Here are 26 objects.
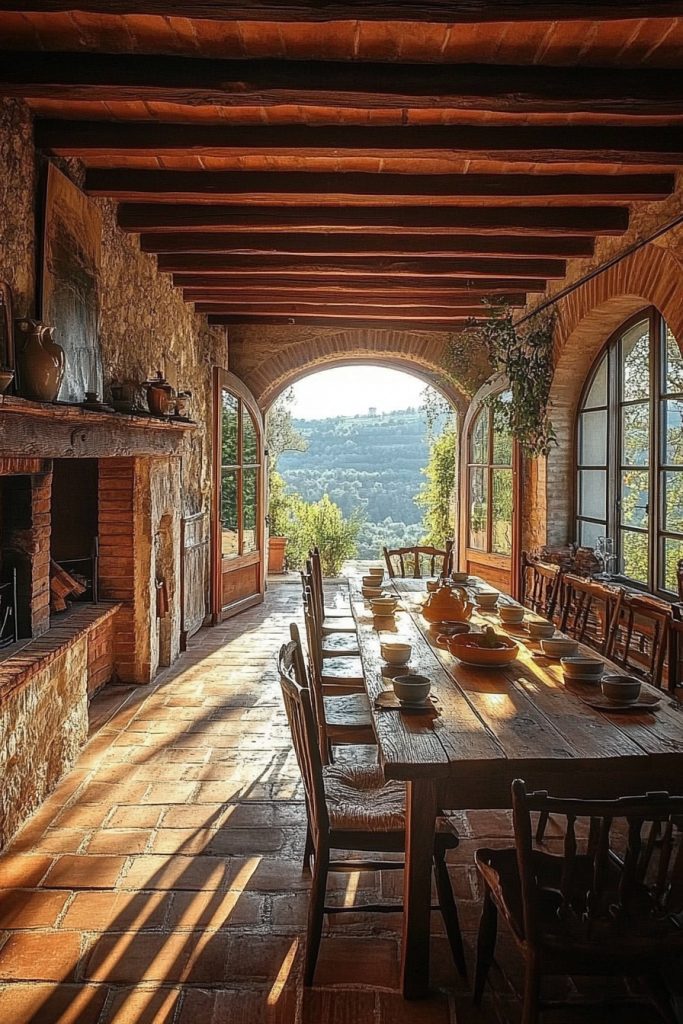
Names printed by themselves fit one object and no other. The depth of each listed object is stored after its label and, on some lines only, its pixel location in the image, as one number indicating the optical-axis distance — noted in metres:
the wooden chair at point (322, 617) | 4.44
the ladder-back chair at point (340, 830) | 2.17
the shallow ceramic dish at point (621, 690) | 2.47
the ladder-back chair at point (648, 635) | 3.08
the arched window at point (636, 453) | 4.60
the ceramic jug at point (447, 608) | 3.68
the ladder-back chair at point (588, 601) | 3.59
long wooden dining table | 1.99
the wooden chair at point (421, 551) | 5.41
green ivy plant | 5.91
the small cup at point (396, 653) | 2.93
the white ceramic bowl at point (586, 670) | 2.72
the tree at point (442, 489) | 9.41
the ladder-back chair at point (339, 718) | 2.94
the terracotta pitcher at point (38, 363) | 2.99
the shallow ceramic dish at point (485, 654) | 2.89
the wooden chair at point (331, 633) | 4.01
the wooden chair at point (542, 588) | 4.30
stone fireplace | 3.09
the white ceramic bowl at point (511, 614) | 3.69
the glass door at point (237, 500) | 7.28
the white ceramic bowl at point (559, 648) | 3.08
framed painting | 3.51
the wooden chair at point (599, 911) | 1.52
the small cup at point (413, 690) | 2.42
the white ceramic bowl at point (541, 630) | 3.39
